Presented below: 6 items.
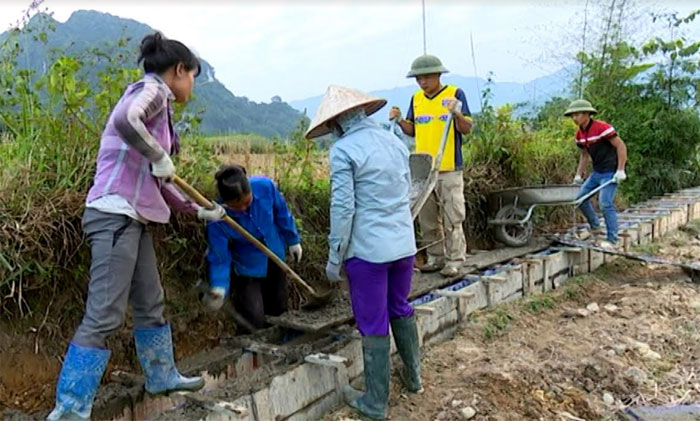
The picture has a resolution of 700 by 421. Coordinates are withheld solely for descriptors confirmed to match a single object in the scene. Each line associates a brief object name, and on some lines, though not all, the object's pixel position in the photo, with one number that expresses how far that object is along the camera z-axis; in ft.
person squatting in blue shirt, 10.91
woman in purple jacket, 7.55
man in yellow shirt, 14.70
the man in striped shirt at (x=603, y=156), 18.79
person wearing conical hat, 9.14
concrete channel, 8.96
